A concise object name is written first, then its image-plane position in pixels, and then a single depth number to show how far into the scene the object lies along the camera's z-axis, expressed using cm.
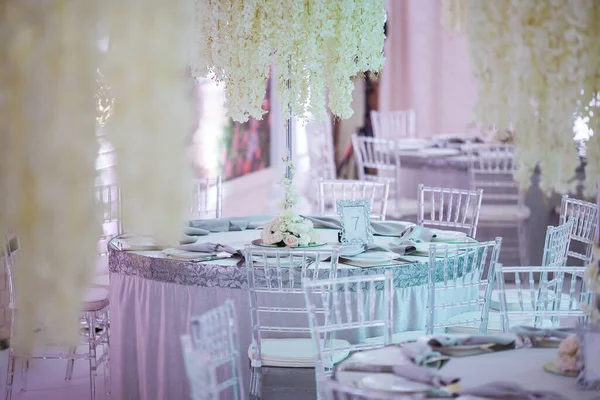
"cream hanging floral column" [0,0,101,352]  294
